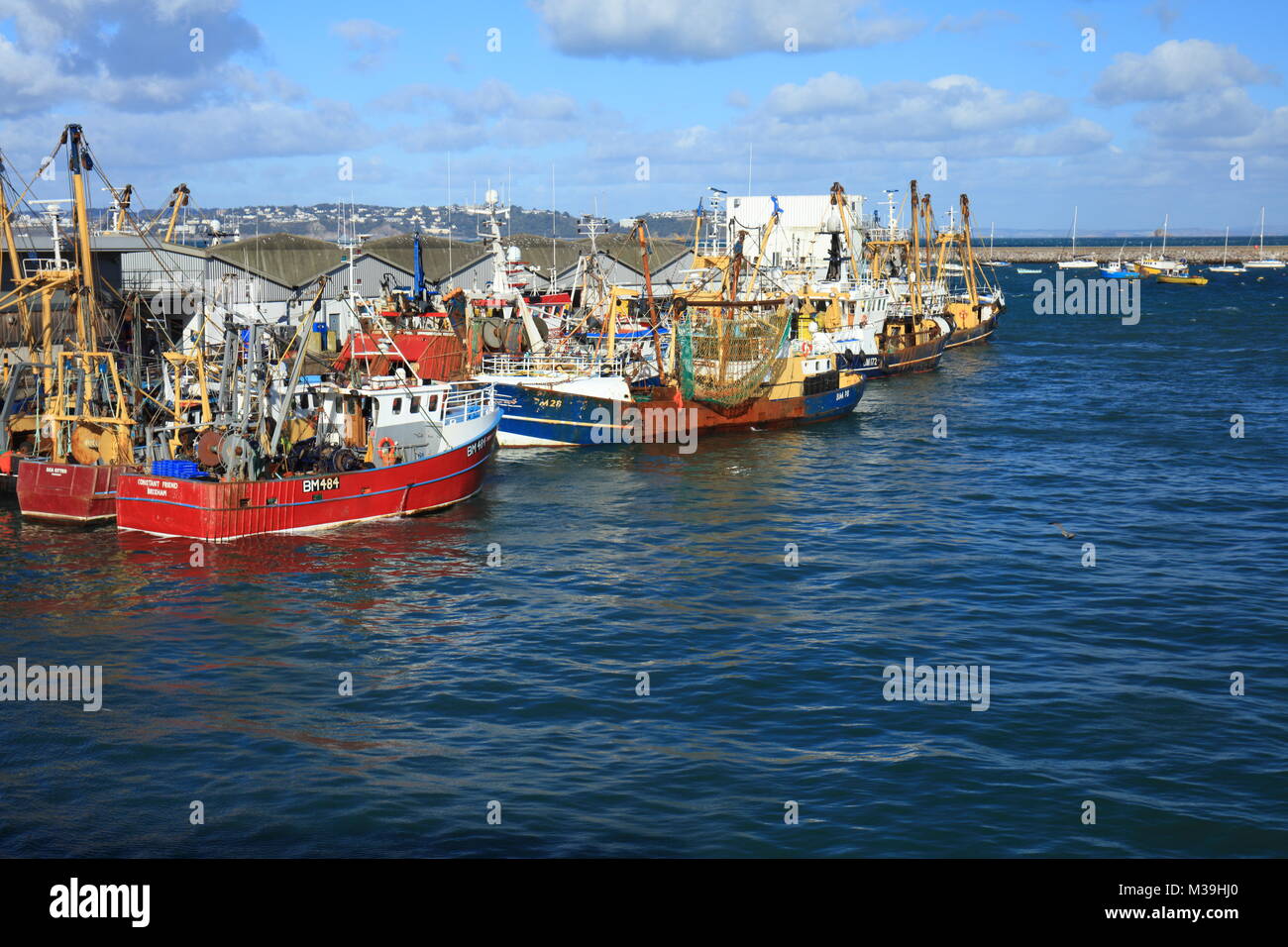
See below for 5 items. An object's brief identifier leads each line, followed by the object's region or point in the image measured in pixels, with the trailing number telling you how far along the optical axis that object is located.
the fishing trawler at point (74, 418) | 38.75
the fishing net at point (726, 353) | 57.16
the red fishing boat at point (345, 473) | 36.47
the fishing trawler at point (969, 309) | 105.71
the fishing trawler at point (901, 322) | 81.38
